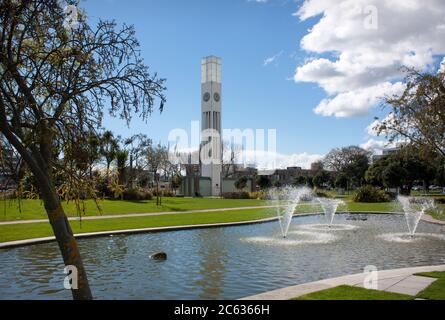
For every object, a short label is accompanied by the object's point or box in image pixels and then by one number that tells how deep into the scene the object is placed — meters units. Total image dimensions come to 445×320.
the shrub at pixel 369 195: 46.75
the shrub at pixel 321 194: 54.40
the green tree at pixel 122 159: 46.84
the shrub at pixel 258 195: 59.00
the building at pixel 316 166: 109.44
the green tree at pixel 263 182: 89.81
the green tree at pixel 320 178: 85.62
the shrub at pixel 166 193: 62.11
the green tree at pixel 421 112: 17.06
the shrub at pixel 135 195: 44.97
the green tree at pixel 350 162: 86.25
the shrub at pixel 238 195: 61.22
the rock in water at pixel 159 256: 12.95
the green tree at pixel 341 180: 82.34
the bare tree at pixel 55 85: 5.24
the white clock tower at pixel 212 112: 82.75
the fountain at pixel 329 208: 28.02
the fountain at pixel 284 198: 22.33
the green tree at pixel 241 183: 78.62
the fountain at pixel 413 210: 21.23
